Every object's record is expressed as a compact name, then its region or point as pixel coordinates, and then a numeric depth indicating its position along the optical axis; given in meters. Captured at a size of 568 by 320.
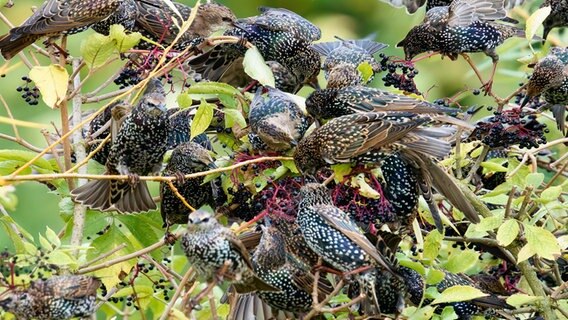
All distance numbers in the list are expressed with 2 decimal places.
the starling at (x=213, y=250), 6.44
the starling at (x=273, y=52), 9.13
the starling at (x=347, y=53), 9.01
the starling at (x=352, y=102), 8.00
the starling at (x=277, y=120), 7.77
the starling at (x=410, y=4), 13.81
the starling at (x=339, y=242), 6.95
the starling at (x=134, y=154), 8.26
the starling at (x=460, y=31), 9.89
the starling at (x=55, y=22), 8.54
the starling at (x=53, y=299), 6.61
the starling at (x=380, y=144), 7.41
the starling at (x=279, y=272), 7.02
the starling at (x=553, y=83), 9.05
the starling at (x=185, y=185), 8.04
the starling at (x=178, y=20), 9.30
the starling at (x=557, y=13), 10.72
